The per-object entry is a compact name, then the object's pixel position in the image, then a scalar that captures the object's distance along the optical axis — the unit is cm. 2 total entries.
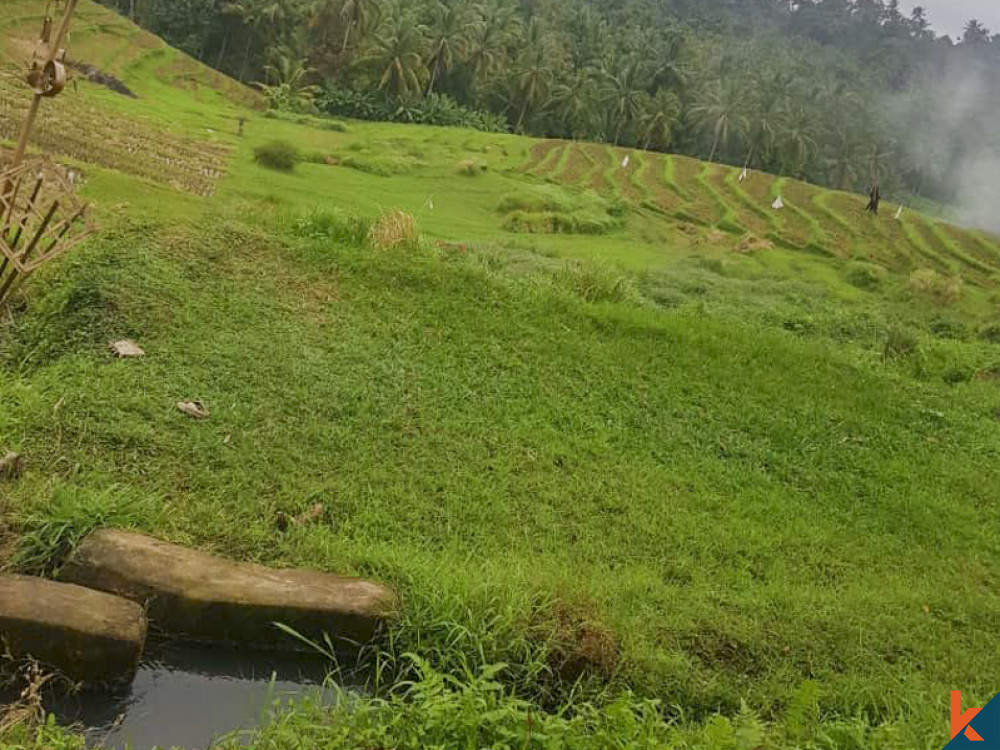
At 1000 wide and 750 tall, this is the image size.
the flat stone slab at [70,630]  272
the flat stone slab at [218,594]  309
